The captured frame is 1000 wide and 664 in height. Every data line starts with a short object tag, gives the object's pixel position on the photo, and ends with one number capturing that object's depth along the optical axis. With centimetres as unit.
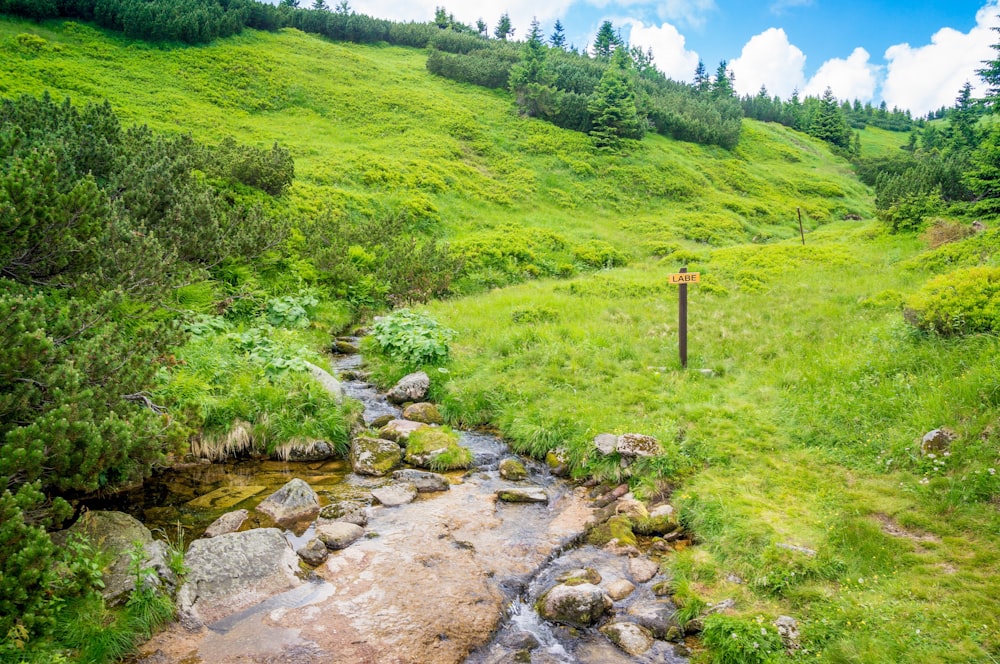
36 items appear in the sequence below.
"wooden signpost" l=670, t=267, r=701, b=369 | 1087
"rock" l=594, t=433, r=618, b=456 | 846
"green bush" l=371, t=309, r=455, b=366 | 1262
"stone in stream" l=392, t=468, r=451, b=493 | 826
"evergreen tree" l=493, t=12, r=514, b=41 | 9200
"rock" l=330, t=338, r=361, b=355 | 1420
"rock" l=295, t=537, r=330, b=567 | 632
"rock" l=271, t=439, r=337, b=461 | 904
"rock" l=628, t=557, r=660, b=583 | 616
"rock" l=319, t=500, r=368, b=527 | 722
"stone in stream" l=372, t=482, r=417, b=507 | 780
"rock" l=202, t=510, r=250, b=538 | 665
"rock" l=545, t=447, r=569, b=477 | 888
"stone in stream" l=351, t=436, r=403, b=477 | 868
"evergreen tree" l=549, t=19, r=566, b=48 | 9894
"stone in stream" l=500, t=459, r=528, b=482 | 872
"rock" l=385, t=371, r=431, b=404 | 1135
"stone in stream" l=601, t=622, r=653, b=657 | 512
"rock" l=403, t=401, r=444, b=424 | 1052
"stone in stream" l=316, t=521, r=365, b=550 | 669
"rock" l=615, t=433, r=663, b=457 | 823
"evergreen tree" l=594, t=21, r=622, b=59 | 9044
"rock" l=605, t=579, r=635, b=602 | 588
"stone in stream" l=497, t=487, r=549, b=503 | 798
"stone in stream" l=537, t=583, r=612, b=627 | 548
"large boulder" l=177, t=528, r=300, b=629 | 544
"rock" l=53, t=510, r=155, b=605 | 512
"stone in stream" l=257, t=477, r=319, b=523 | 718
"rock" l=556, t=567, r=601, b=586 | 601
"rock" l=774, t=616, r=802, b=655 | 482
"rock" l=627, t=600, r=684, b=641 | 532
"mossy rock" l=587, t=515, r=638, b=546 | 686
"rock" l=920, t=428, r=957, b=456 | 704
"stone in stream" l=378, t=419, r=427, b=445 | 961
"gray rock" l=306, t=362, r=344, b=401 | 1048
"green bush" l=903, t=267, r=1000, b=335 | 892
